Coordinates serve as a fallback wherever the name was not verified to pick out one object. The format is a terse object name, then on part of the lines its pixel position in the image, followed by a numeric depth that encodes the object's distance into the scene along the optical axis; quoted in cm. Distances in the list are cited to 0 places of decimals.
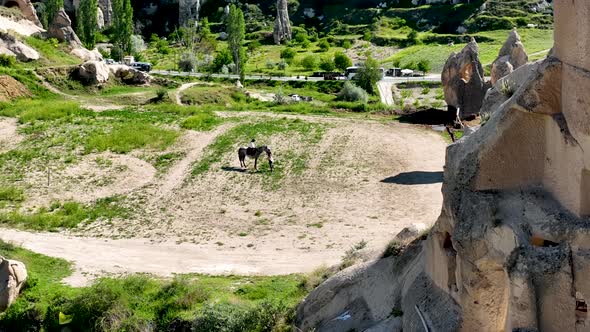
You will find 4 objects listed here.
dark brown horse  3816
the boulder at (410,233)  1967
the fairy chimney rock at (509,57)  3612
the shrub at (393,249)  1933
